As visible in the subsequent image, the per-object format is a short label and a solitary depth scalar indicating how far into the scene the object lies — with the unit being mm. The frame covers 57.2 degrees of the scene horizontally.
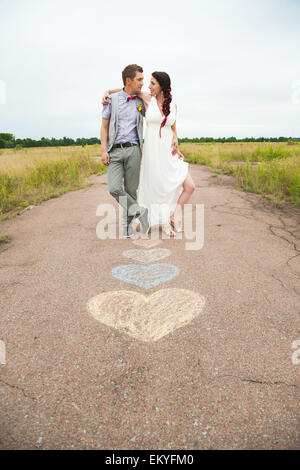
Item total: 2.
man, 3303
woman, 3459
